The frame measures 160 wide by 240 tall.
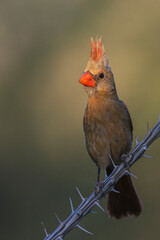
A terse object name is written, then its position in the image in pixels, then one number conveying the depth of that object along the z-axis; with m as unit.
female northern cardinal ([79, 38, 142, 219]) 8.87
